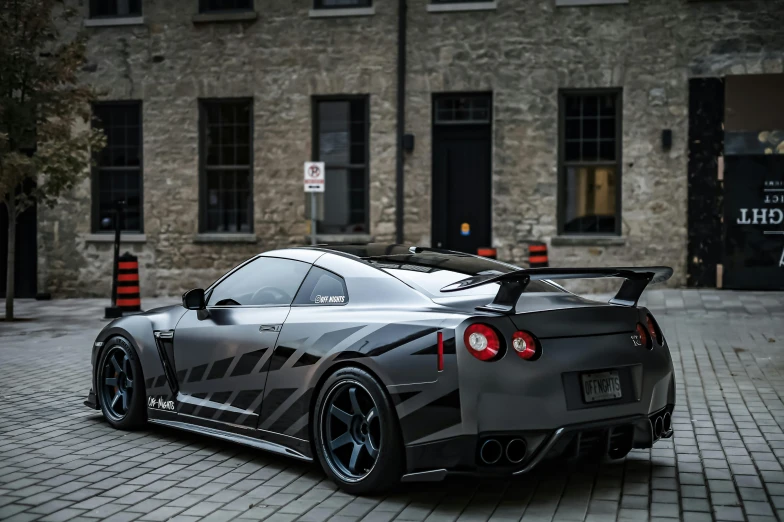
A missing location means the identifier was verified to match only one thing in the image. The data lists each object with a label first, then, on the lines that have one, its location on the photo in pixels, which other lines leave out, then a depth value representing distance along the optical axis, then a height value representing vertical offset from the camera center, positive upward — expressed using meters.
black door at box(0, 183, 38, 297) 20.83 -0.77
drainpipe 18.80 +2.05
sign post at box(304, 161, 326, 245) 16.09 +0.61
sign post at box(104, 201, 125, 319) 16.34 -0.75
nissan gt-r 5.19 -0.80
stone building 17.95 +1.67
